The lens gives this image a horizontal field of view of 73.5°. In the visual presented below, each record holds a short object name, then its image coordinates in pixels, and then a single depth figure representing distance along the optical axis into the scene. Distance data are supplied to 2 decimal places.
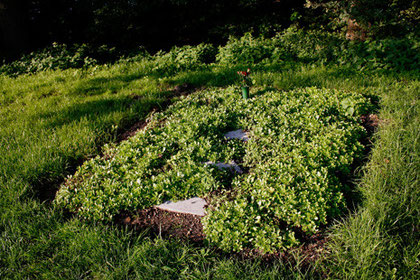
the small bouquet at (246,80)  4.81
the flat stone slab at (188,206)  2.85
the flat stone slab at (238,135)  3.99
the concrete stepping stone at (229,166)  3.30
